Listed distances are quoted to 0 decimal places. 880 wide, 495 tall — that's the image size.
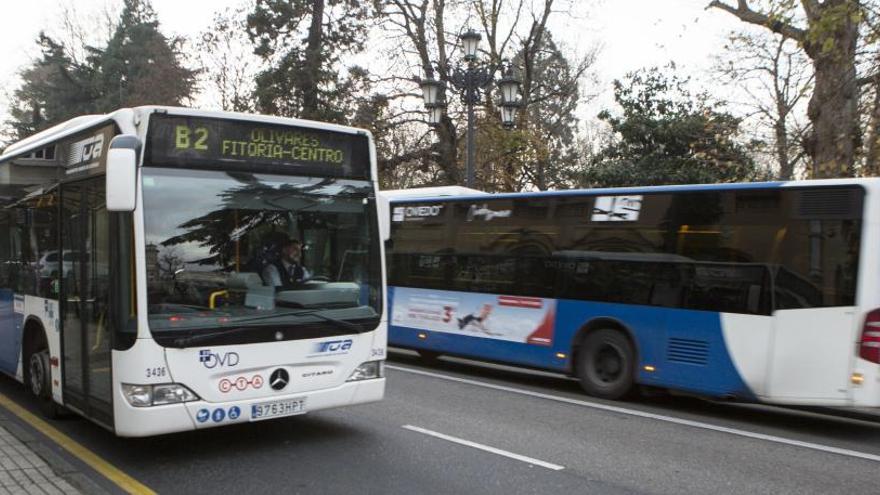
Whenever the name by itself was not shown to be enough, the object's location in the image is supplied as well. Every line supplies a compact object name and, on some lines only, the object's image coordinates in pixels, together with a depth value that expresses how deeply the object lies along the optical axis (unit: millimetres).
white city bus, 5621
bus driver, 6246
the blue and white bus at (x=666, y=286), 7719
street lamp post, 17125
